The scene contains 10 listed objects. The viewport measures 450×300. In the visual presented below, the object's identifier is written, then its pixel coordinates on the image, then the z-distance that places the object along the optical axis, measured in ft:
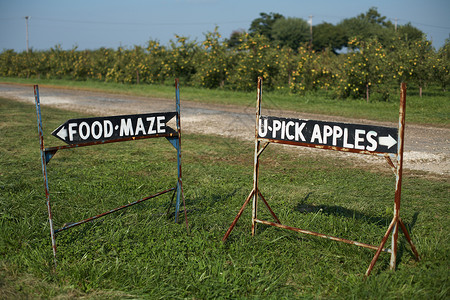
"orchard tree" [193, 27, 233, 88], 74.18
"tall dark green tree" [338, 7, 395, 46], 225.15
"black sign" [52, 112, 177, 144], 12.30
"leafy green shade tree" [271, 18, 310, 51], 233.14
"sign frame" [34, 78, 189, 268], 11.87
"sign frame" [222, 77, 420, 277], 11.05
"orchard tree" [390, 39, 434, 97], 56.75
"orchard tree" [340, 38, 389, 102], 54.24
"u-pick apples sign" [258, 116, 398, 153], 11.52
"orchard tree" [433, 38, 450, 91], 56.65
